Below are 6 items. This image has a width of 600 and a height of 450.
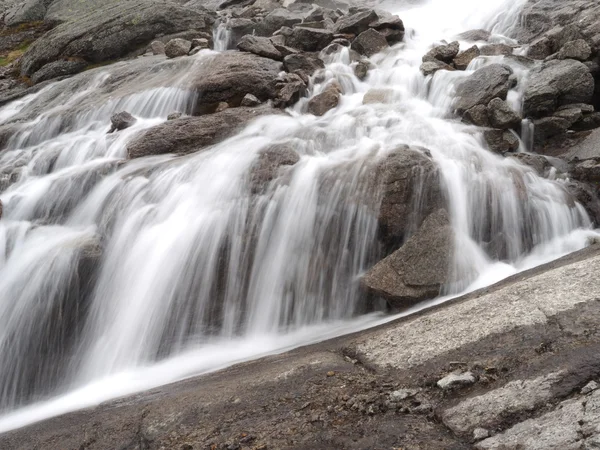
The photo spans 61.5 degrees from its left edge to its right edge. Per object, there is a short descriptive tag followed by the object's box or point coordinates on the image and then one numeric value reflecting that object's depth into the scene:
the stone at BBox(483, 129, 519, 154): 9.84
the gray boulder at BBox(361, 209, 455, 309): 6.21
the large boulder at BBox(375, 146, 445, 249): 7.14
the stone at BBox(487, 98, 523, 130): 10.17
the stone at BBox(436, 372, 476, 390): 3.76
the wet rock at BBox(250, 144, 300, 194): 8.52
